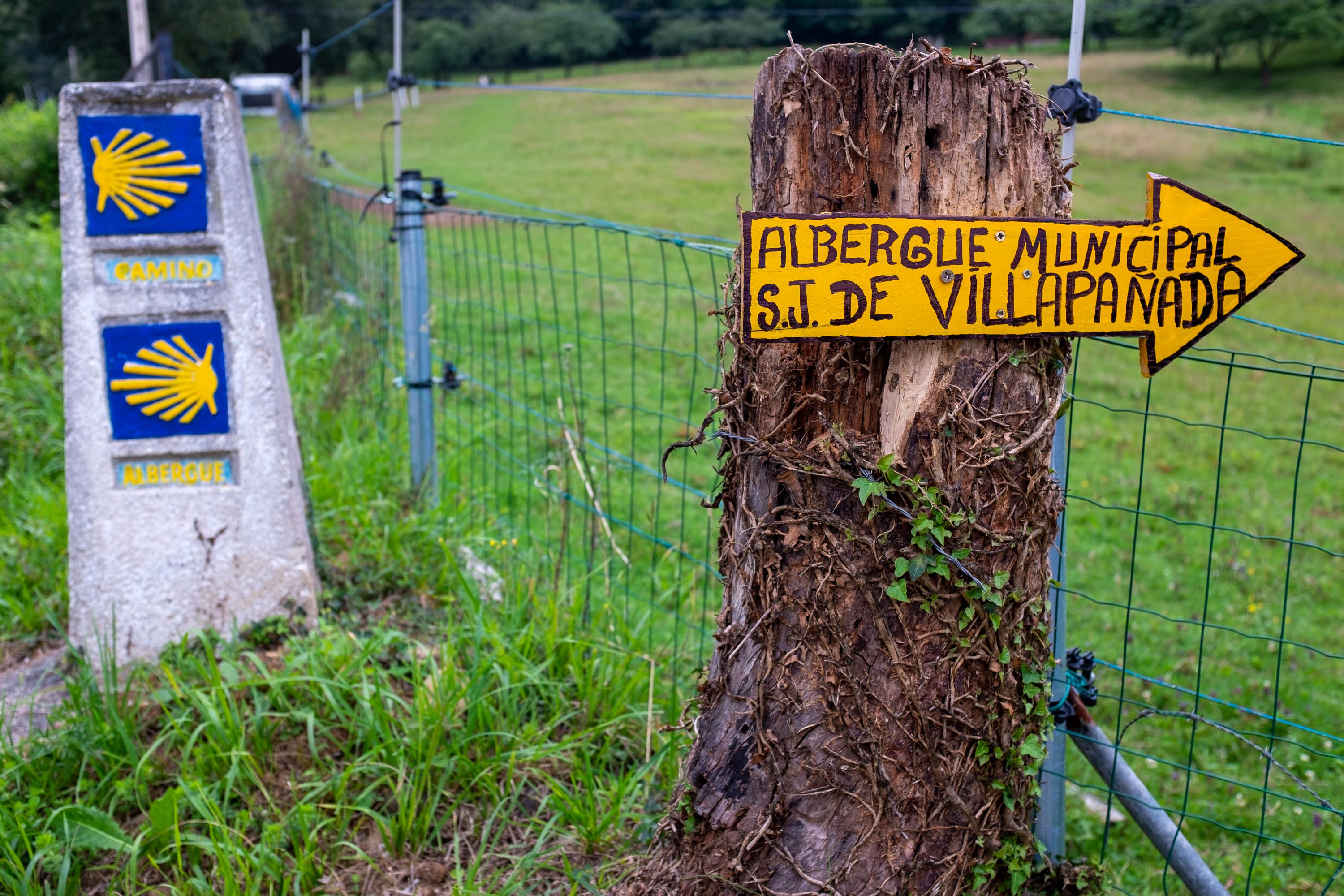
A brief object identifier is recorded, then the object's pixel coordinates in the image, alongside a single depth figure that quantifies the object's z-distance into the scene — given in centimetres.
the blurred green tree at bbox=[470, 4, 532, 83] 3834
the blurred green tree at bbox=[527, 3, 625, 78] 3353
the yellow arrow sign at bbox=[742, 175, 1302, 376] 151
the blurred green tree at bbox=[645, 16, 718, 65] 3170
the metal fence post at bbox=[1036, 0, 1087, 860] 195
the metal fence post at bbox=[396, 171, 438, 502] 391
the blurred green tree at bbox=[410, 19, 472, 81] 3984
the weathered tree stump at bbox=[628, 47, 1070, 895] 153
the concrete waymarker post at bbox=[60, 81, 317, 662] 301
